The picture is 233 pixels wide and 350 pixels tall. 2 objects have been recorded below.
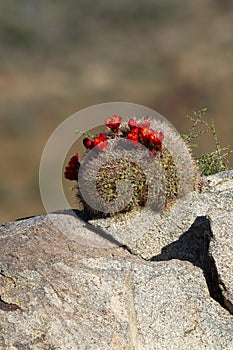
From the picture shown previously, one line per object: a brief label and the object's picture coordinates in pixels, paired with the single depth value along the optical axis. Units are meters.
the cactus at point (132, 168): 12.39
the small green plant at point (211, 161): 15.70
